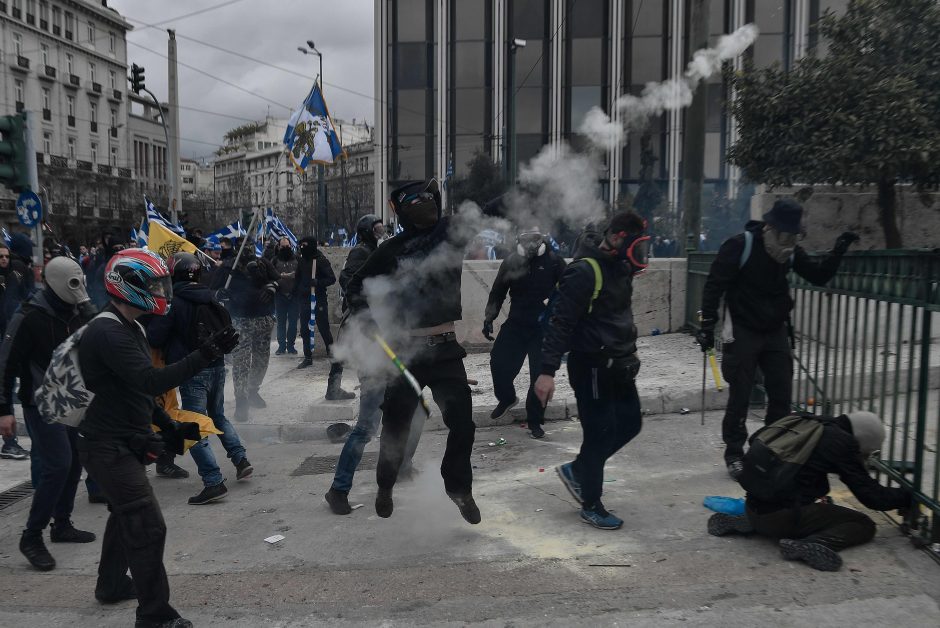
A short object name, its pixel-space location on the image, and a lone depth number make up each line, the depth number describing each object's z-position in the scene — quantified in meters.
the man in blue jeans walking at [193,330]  5.79
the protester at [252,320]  8.56
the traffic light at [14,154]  10.02
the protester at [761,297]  5.09
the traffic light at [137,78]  22.58
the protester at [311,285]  10.94
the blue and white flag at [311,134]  12.60
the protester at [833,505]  4.02
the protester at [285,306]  11.95
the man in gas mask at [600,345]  4.59
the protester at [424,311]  4.60
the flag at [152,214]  10.93
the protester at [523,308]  7.07
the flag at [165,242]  8.94
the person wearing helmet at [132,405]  3.55
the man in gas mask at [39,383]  4.71
